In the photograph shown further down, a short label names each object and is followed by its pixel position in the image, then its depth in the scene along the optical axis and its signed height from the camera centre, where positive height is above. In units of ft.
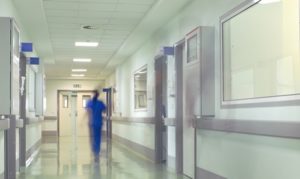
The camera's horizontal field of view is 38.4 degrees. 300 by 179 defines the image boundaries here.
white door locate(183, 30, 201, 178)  22.74 -0.01
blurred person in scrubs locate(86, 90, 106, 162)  52.85 -1.62
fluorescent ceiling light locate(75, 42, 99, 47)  42.32 +5.57
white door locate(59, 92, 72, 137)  84.58 -3.94
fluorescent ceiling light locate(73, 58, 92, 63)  55.11 +5.23
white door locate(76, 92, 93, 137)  82.63 -2.60
